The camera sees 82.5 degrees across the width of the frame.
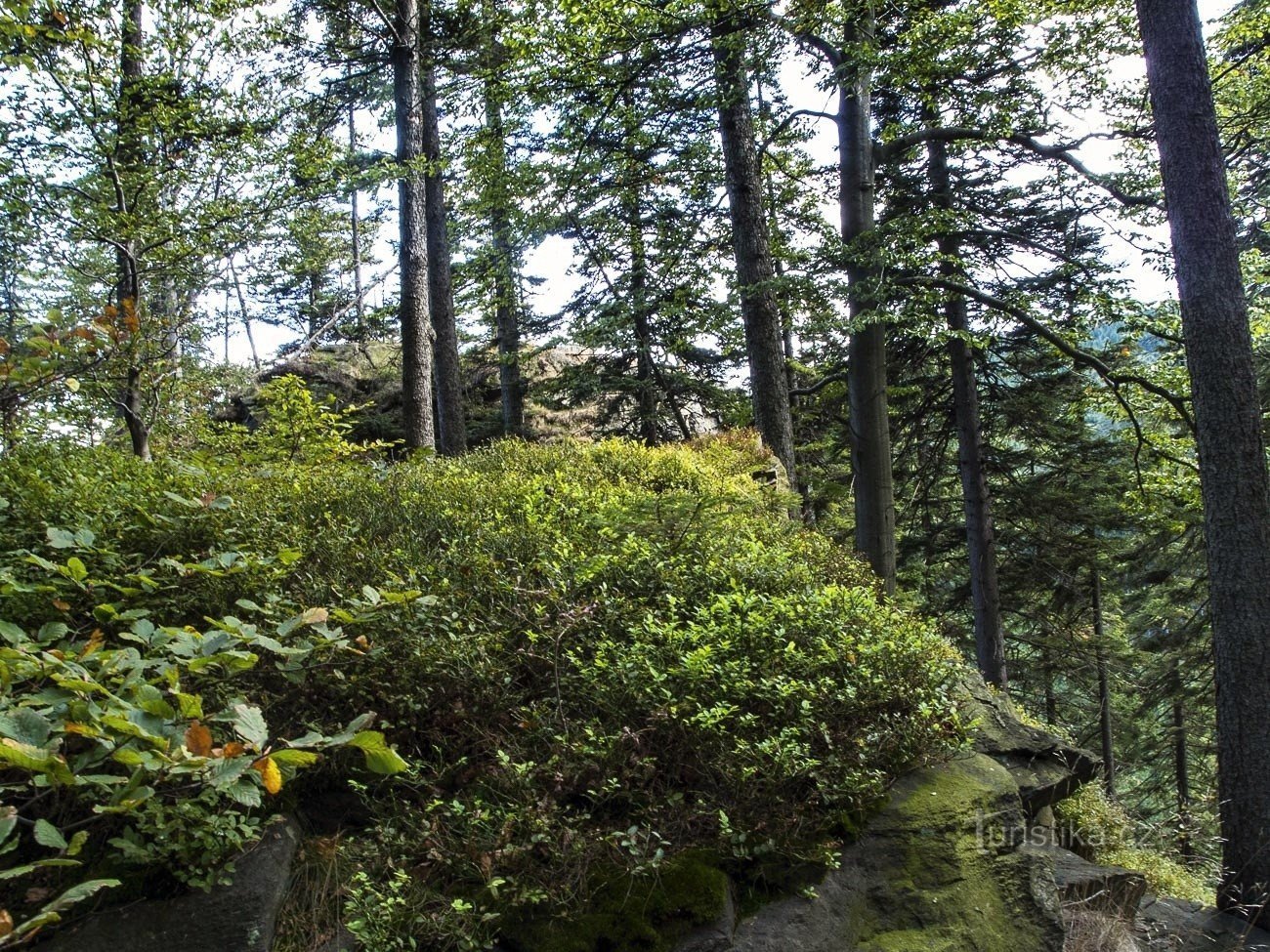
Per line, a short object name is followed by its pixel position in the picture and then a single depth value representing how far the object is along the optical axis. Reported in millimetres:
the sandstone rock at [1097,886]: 4062
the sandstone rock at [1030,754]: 4398
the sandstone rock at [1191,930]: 4555
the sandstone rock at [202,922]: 2367
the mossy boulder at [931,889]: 2854
